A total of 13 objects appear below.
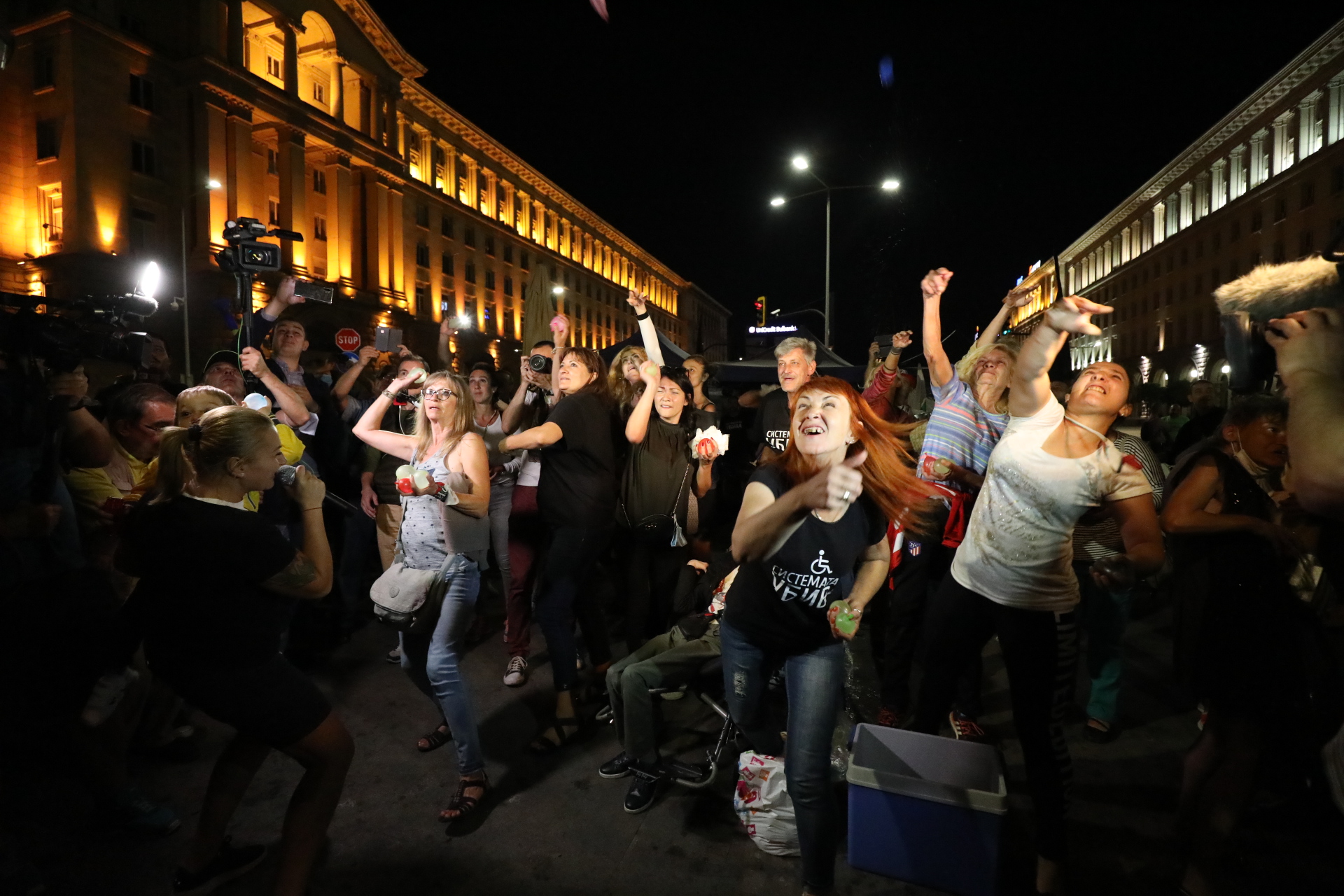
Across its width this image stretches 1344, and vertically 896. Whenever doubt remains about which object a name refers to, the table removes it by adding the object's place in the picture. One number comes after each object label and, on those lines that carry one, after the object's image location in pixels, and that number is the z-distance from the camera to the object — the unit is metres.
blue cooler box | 2.52
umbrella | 11.03
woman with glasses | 3.18
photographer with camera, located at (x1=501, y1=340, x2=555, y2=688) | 4.83
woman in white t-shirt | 2.52
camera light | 4.39
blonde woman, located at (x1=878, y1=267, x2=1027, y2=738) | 3.73
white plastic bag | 2.87
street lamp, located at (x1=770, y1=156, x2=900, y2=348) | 14.87
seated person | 3.28
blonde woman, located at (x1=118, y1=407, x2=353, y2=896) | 2.21
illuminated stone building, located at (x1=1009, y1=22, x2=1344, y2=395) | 39.81
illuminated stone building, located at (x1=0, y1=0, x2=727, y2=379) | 26.88
